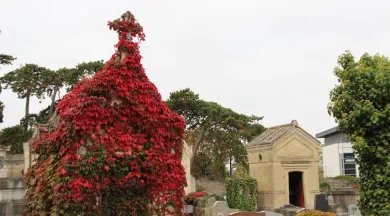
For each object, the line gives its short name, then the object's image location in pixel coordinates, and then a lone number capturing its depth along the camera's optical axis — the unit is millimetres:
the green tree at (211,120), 34125
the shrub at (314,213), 12882
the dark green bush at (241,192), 22156
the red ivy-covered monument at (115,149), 10336
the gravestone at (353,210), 16453
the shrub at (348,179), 32481
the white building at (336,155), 42500
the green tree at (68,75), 38594
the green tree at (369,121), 10398
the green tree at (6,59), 39719
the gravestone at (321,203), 18625
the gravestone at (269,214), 15092
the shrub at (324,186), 28031
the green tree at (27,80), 38562
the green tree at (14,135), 37781
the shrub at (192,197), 16664
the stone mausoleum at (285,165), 22844
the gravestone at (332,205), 19266
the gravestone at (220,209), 15227
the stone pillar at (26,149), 21595
